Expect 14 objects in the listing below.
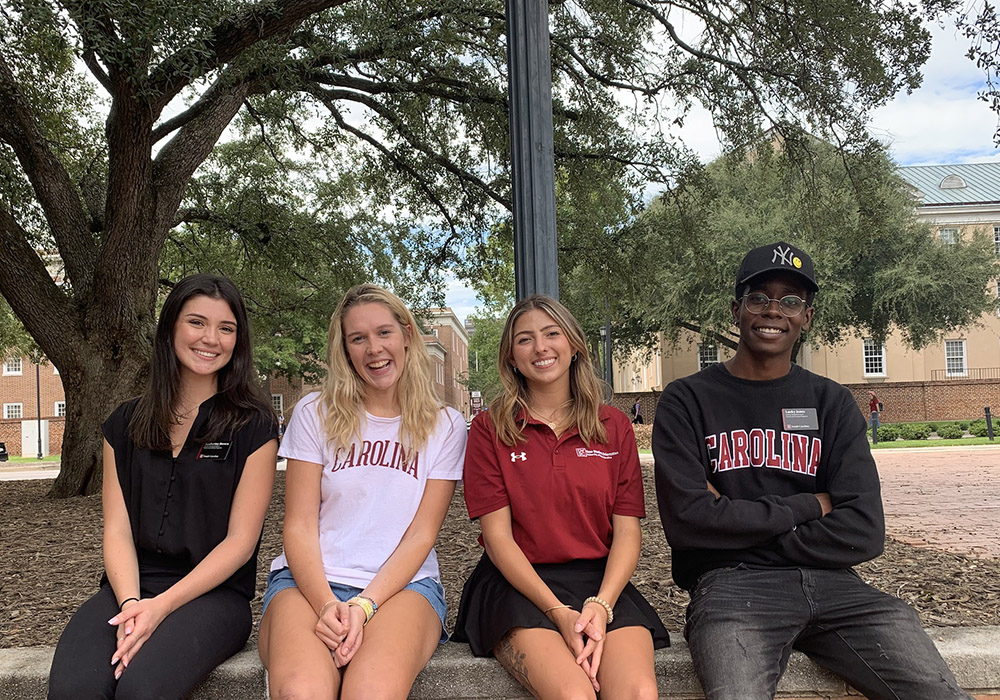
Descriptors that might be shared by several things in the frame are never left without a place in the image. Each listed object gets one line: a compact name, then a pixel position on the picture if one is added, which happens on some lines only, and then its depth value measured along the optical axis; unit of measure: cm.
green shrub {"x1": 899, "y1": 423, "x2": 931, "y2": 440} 3001
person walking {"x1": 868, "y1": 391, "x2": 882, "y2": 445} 2809
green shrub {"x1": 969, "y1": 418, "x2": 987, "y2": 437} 2908
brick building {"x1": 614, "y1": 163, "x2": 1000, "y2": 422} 3916
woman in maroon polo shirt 289
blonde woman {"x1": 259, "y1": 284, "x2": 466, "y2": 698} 281
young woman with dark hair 292
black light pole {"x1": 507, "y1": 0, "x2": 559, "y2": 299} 439
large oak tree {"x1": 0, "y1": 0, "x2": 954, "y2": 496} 810
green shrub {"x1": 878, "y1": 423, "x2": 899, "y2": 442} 2947
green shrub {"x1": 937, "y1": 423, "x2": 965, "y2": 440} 2904
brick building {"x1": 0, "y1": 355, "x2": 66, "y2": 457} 4606
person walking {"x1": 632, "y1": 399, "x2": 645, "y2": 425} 3423
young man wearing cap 287
